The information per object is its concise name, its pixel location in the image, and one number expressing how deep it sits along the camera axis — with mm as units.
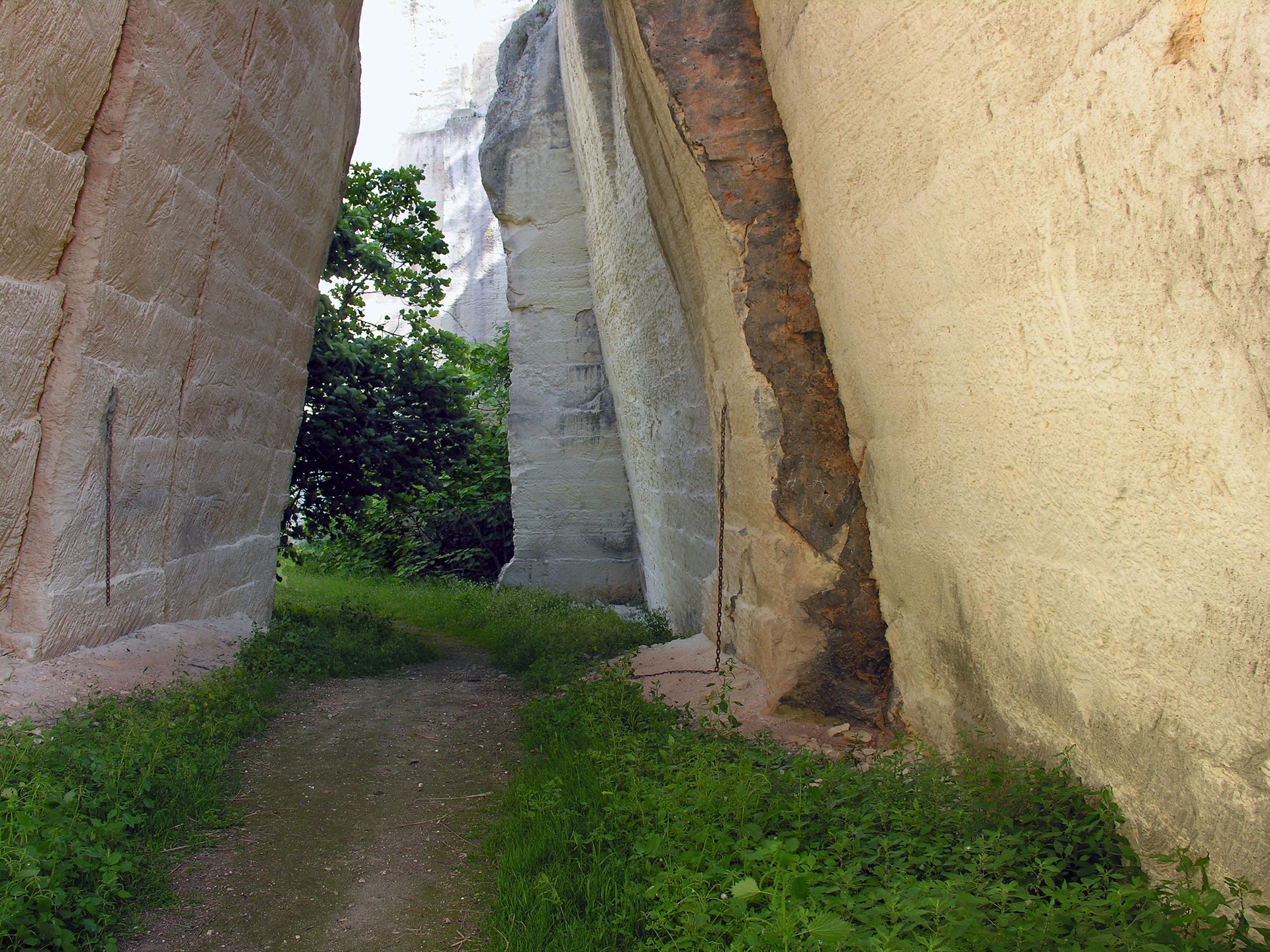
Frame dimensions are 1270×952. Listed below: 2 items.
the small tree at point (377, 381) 8094
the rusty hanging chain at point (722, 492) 4531
